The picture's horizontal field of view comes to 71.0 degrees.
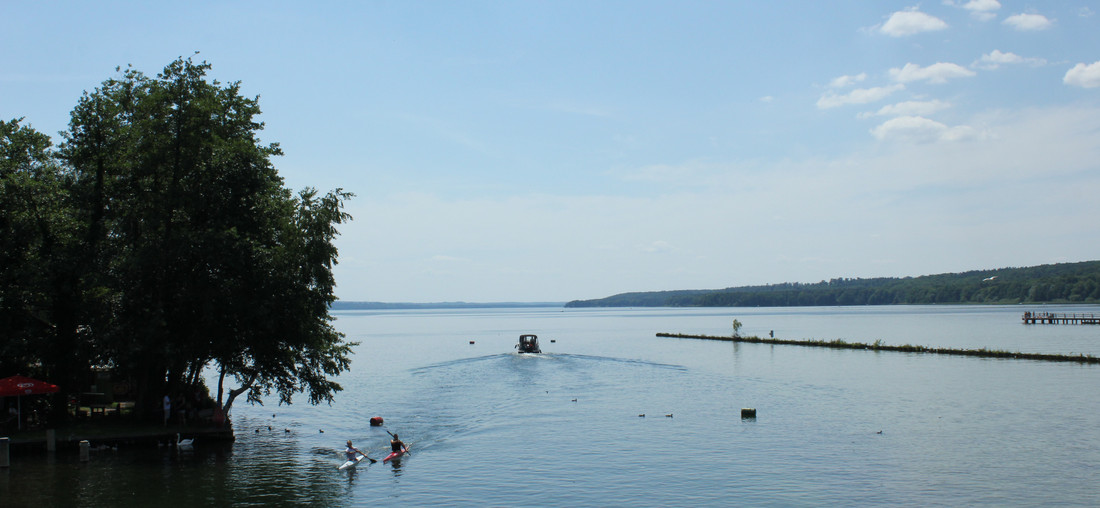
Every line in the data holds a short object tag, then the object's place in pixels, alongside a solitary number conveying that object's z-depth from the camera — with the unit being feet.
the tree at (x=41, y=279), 107.34
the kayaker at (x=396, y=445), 113.29
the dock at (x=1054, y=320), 451.89
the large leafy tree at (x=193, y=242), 108.58
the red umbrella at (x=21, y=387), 101.91
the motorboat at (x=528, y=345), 311.02
